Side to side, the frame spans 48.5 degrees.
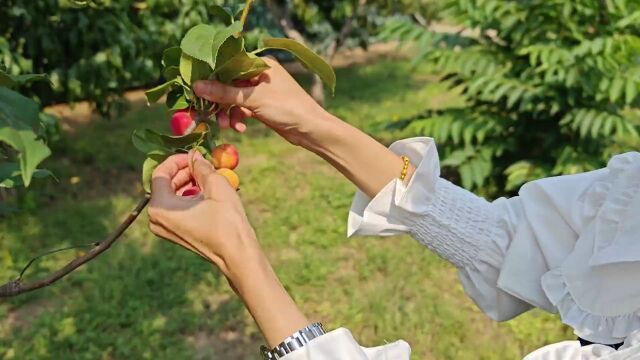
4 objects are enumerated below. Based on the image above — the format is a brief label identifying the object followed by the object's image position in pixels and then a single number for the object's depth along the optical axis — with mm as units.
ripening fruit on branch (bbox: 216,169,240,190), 1146
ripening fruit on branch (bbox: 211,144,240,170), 1188
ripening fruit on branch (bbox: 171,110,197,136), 1142
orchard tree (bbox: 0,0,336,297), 1051
